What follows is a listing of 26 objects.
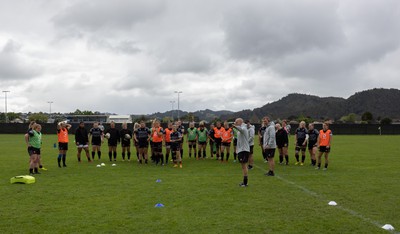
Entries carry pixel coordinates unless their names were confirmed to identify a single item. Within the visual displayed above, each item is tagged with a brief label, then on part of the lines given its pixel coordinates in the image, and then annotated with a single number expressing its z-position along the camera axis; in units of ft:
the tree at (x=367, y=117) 353.10
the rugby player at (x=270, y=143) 43.09
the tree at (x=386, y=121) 279.32
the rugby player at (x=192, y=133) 66.64
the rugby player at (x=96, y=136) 62.28
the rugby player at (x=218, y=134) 65.82
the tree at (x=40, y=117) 400.36
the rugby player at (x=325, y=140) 50.49
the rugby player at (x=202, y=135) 66.49
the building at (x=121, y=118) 289.41
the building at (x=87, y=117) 411.13
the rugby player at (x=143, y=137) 58.80
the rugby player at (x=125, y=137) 62.15
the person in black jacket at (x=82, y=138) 59.06
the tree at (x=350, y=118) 349.53
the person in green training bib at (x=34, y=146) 46.50
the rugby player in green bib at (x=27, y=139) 46.40
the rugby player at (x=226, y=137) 63.10
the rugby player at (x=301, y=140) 57.67
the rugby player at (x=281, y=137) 55.30
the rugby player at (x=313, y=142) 55.26
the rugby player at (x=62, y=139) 53.26
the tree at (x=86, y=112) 489.01
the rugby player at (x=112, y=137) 62.64
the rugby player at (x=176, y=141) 55.77
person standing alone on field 36.78
